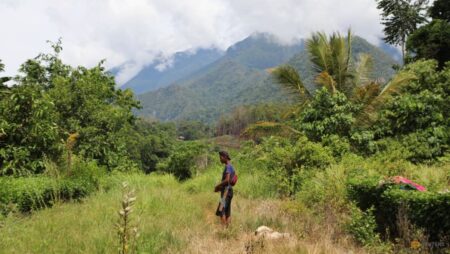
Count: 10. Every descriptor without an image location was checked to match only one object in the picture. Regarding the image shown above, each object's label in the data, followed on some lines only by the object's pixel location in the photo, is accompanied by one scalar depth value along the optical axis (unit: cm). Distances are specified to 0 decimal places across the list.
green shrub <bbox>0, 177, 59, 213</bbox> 814
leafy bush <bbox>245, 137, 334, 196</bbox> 922
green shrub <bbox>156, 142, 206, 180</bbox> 1734
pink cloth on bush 613
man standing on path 664
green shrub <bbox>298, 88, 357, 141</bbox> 1264
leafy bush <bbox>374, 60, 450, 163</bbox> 1141
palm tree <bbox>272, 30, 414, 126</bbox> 1549
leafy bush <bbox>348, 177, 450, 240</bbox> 507
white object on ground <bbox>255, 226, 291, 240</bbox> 534
